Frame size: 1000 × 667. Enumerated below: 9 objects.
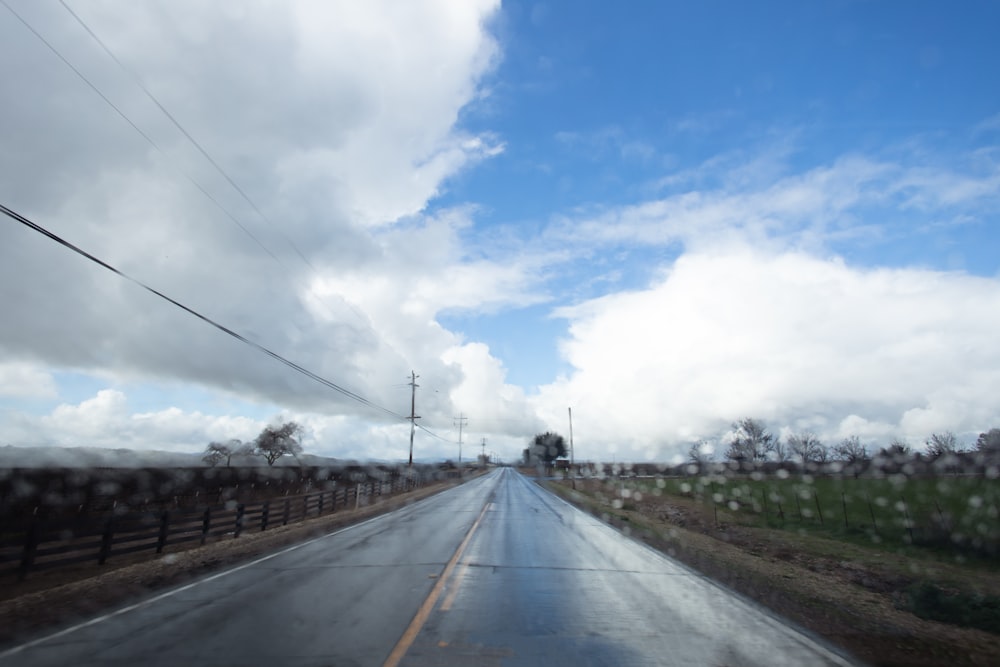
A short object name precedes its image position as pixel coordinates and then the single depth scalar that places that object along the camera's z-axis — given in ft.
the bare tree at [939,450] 210.96
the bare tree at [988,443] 163.72
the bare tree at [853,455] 257.38
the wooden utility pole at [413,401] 180.08
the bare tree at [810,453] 360.56
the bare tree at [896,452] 231.50
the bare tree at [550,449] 619.50
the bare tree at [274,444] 320.50
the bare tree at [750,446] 392.06
